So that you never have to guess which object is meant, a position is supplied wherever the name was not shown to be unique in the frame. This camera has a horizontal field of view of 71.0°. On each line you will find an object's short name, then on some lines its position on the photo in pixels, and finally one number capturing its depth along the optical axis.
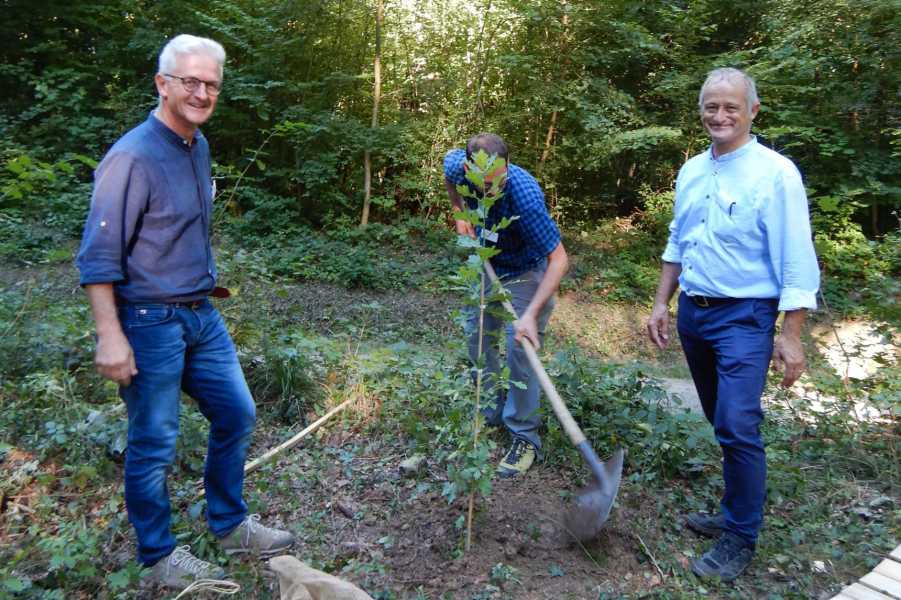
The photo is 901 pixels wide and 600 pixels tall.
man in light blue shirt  2.46
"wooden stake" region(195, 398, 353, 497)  3.23
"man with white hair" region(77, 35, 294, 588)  2.12
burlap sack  2.00
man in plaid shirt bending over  3.04
